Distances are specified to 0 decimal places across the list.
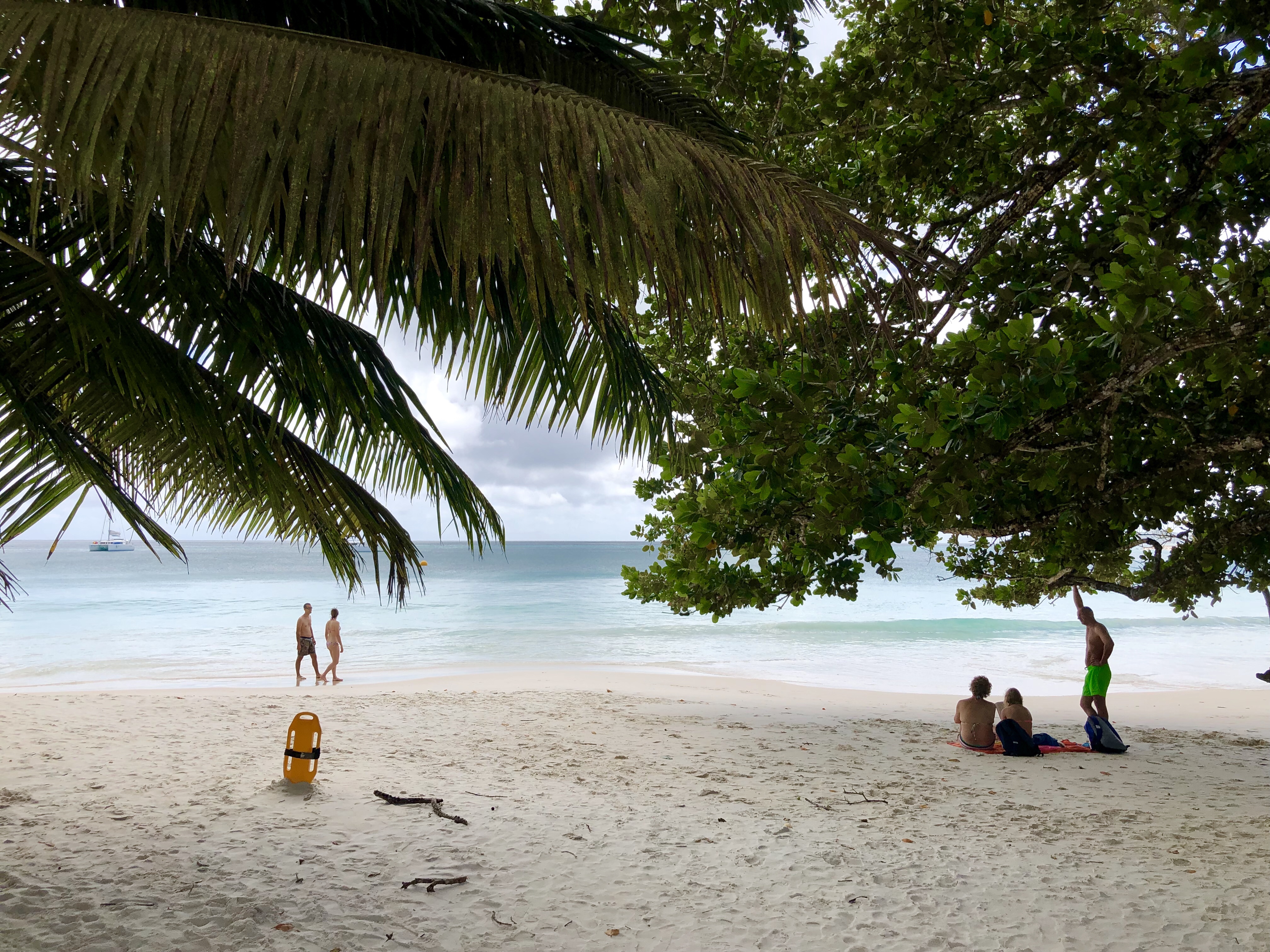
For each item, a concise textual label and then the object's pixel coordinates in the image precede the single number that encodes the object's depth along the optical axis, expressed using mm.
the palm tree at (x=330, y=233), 1729
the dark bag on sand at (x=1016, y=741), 7988
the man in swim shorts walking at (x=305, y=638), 14469
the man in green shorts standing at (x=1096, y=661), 8953
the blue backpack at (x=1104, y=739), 8500
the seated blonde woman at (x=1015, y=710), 8297
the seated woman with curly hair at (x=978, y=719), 8328
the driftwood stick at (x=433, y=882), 4352
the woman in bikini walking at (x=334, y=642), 14906
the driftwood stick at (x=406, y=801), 5848
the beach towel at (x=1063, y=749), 8258
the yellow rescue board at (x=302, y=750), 6051
